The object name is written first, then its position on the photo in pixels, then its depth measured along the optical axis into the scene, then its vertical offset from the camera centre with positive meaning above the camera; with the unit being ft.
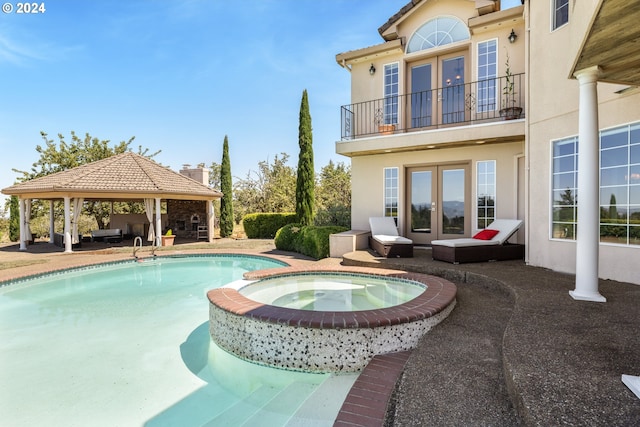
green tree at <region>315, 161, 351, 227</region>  52.24 +2.64
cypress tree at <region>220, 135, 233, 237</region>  69.26 +1.80
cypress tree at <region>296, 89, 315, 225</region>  53.88 +5.71
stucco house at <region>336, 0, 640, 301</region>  16.11 +6.12
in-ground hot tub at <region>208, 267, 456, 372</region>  13.56 -5.22
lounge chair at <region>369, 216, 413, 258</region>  30.22 -3.17
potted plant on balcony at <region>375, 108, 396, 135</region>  38.65 +9.41
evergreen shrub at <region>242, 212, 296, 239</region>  64.13 -3.02
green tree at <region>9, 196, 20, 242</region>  64.64 -2.53
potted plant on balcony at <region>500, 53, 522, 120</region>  32.86 +11.32
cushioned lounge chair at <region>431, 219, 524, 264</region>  26.58 -3.35
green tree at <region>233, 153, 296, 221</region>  73.41 +4.26
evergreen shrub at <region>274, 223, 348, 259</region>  38.22 -4.02
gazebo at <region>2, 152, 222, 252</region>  49.29 +3.03
